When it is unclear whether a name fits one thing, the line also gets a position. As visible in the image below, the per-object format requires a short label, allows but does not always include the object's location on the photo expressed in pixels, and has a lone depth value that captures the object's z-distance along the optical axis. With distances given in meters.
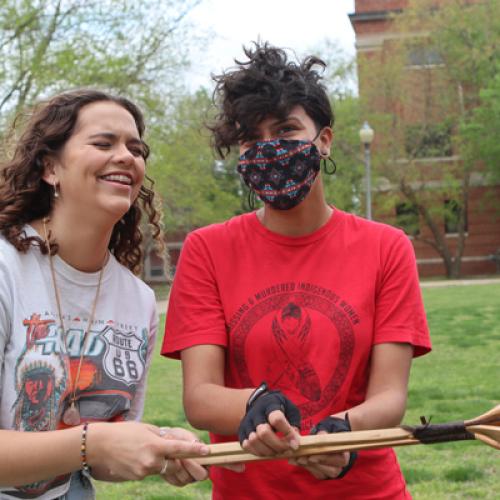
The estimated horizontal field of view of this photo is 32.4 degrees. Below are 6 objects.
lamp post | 22.37
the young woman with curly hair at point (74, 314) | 2.35
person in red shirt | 2.66
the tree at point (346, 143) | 33.69
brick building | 34.22
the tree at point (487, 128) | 31.95
